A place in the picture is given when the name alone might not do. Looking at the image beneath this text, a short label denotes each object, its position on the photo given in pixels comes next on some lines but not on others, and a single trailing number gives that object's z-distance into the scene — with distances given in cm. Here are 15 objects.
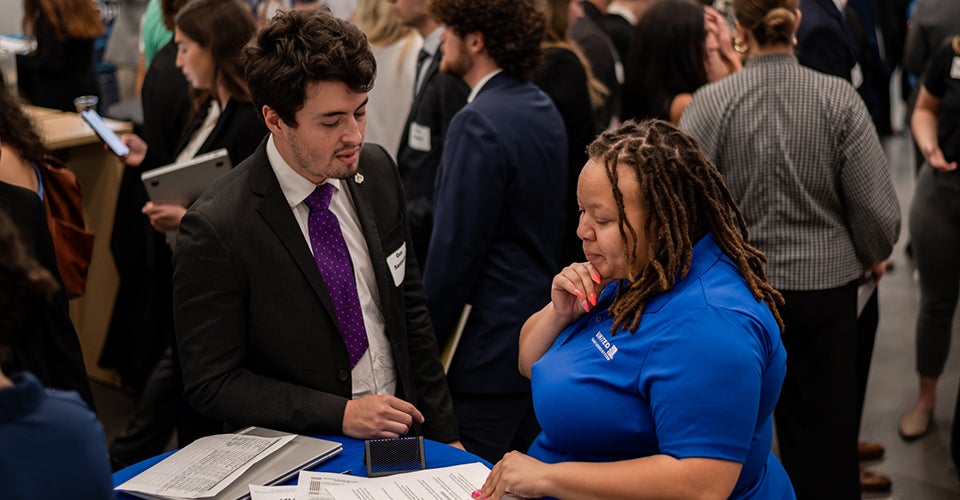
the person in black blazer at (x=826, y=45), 423
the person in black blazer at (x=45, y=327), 244
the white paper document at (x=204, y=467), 196
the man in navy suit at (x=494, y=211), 300
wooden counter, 455
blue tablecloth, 208
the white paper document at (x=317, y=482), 194
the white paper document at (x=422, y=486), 196
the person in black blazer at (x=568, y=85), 399
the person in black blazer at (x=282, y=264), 215
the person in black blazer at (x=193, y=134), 332
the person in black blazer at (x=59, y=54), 586
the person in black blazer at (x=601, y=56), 502
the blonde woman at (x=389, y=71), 429
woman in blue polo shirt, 173
